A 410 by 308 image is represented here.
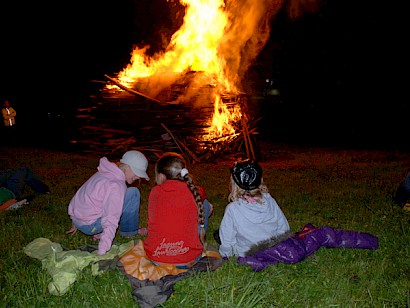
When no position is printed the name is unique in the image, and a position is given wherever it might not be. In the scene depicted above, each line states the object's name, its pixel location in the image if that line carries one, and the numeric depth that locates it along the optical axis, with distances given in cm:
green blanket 355
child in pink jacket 403
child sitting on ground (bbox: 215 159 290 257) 395
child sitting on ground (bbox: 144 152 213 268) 373
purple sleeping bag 394
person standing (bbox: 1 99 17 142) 1717
